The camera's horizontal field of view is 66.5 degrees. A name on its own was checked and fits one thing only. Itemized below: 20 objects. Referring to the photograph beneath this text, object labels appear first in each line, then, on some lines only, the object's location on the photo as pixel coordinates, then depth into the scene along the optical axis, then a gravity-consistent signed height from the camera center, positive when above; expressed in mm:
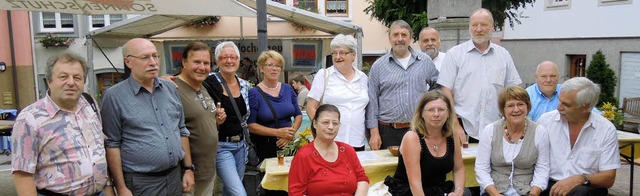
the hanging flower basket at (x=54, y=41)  14695 +596
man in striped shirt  4176 -245
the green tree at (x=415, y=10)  9766 +979
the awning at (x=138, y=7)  4438 +501
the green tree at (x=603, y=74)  14266 -600
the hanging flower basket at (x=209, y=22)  13734 +1061
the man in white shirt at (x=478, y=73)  4059 -151
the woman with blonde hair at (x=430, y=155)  3449 -707
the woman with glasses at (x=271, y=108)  4082 -424
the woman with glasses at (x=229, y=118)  3736 -464
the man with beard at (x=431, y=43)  5152 +138
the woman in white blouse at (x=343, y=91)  4105 -294
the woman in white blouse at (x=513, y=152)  3598 -727
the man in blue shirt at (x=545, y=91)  4316 -327
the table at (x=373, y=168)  3805 -886
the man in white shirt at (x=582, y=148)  3439 -680
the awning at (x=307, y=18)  8155 +711
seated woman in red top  3312 -745
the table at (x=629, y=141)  4895 -877
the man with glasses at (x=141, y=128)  2816 -399
